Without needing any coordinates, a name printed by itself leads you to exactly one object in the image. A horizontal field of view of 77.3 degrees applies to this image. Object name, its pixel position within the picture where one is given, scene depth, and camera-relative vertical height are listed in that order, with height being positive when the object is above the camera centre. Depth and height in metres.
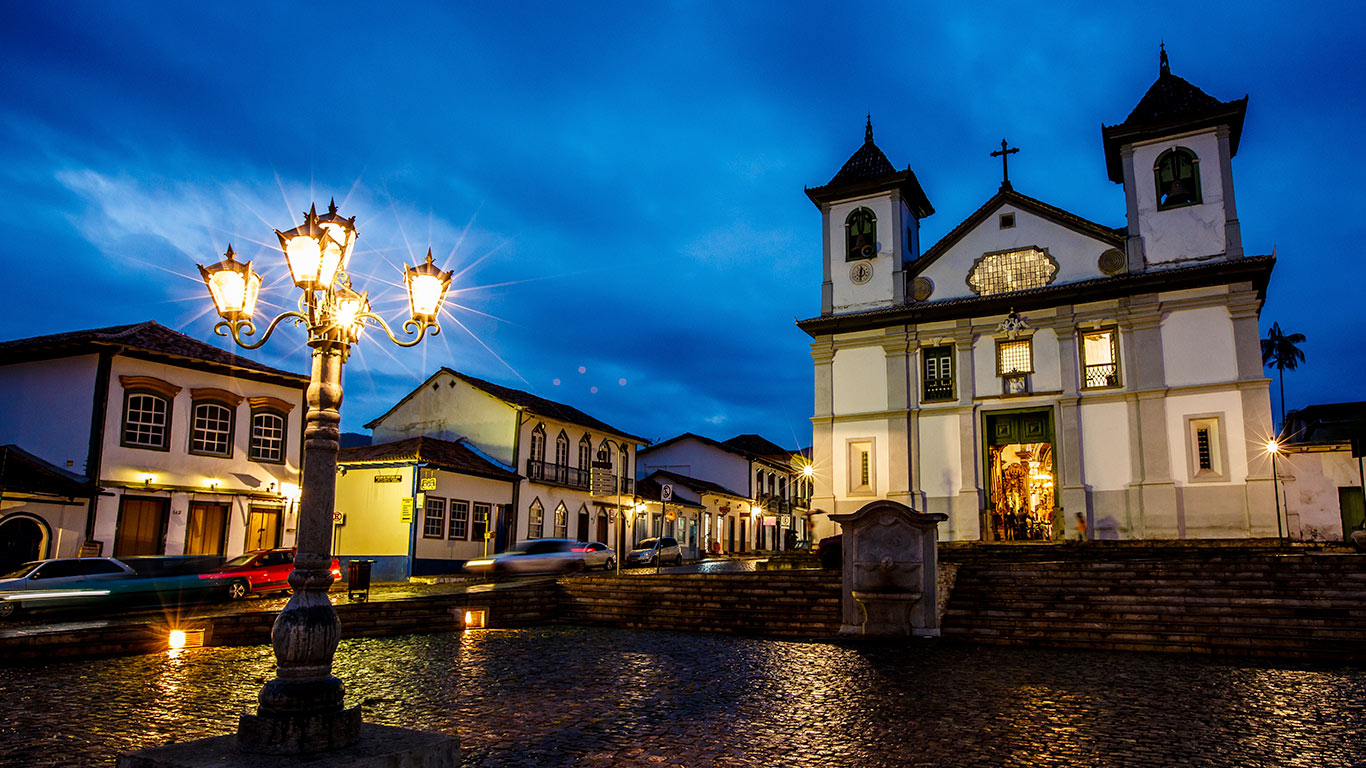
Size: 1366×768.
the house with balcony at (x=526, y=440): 33.59 +3.63
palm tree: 59.38 +13.04
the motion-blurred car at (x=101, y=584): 15.24 -1.17
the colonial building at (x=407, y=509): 27.25 +0.55
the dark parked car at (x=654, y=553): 32.84 -0.92
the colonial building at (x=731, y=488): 50.50 +2.61
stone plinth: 4.39 -1.22
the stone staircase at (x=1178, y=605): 12.26 -1.09
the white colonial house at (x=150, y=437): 20.19 +2.12
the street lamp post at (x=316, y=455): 4.68 +0.43
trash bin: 18.73 -1.15
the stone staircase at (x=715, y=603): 15.35 -1.39
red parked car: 18.98 -1.10
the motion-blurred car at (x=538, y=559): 25.58 -0.95
